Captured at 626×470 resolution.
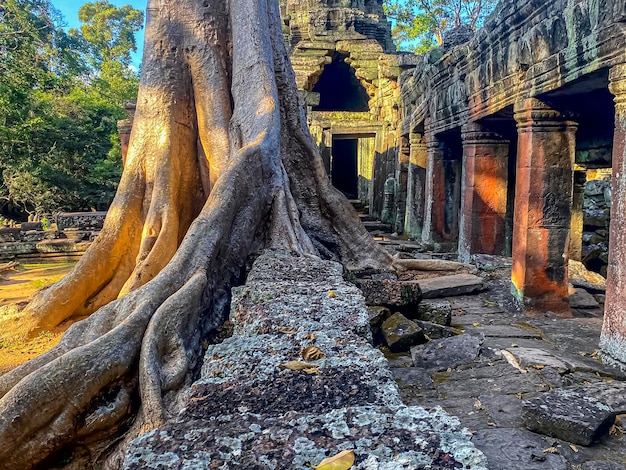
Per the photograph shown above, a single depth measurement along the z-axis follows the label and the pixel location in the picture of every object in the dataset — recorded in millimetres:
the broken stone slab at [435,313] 4496
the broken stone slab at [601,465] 2453
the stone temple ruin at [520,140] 3889
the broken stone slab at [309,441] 1146
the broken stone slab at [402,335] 3945
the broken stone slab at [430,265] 6477
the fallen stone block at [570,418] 2652
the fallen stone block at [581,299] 5566
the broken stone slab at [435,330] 4260
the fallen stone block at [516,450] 2449
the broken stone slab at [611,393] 2980
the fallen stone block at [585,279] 6112
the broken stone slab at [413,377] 3383
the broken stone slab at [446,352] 3704
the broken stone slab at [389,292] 4316
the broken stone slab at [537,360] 3635
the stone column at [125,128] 8062
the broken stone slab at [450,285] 5750
